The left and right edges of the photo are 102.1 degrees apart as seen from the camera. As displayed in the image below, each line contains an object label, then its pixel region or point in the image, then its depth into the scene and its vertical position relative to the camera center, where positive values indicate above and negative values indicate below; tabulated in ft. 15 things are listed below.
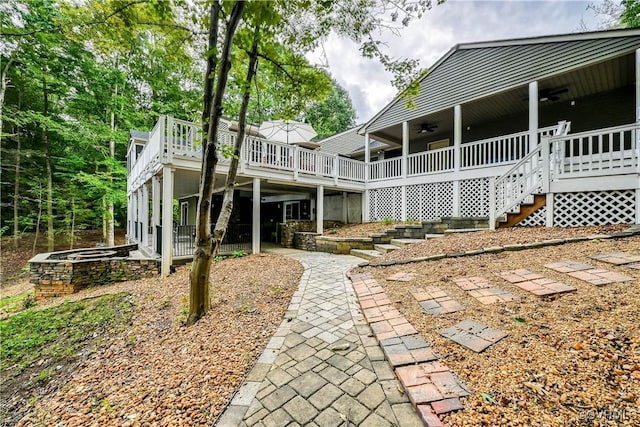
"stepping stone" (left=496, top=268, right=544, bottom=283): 10.72 -2.68
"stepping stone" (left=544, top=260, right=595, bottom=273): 10.59 -2.23
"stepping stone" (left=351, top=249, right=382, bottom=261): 23.30 -3.88
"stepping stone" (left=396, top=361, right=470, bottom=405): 5.54 -3.92
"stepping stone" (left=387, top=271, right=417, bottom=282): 13.62 -3.51
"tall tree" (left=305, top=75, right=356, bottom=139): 76.38 +32.98
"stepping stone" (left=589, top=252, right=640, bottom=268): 10.40 -1.83
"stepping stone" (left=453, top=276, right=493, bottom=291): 11.00 -3.11
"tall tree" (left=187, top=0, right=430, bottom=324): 9.37 +6.90
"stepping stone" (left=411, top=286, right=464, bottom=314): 9.54 -3.54
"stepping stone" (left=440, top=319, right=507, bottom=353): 7.09 -3.57
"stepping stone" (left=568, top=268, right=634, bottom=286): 8.96 -2.28
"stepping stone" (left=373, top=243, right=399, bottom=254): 23.44 -3.32
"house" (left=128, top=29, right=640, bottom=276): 18.49 +5.96
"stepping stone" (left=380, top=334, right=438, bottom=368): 6.89 -3.93
